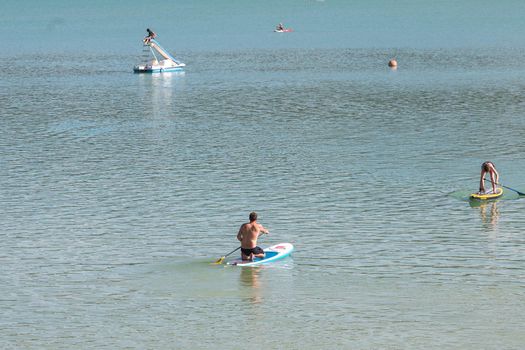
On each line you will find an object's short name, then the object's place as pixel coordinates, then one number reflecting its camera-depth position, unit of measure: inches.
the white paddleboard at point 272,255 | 1777.4
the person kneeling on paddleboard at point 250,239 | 1754.4
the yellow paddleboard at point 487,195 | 2209.6
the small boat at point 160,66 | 5388.8
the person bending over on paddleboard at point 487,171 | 2239.2
